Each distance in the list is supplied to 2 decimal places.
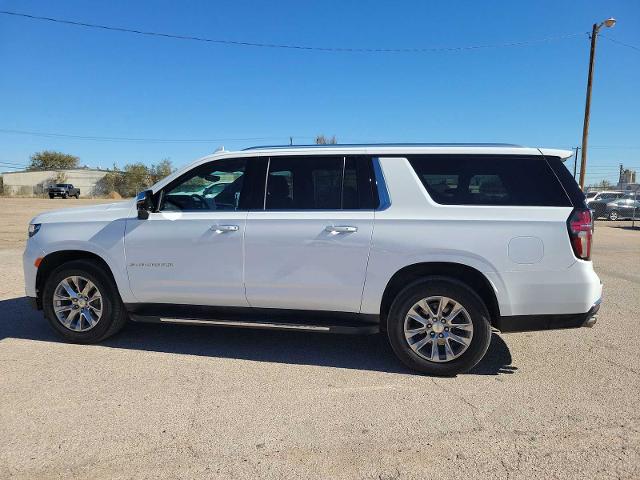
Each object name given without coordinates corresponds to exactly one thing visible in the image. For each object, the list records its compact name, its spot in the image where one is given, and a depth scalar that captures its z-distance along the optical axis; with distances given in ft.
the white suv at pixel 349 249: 12.17
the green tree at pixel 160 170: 235.69
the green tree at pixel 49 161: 274.98
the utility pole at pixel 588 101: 64.23
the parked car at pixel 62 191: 167.04
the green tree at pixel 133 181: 231.71
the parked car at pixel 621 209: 82.99
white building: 224.94
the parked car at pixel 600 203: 83.41
